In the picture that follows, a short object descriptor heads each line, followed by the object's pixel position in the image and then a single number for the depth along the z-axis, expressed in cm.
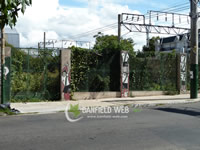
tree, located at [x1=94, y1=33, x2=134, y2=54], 1749
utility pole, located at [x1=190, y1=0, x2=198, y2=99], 1644
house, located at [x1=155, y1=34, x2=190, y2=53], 7162
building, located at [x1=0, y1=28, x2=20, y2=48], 2839
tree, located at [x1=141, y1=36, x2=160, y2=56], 7050
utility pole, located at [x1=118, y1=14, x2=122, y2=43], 2779
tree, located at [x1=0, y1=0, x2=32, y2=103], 799
